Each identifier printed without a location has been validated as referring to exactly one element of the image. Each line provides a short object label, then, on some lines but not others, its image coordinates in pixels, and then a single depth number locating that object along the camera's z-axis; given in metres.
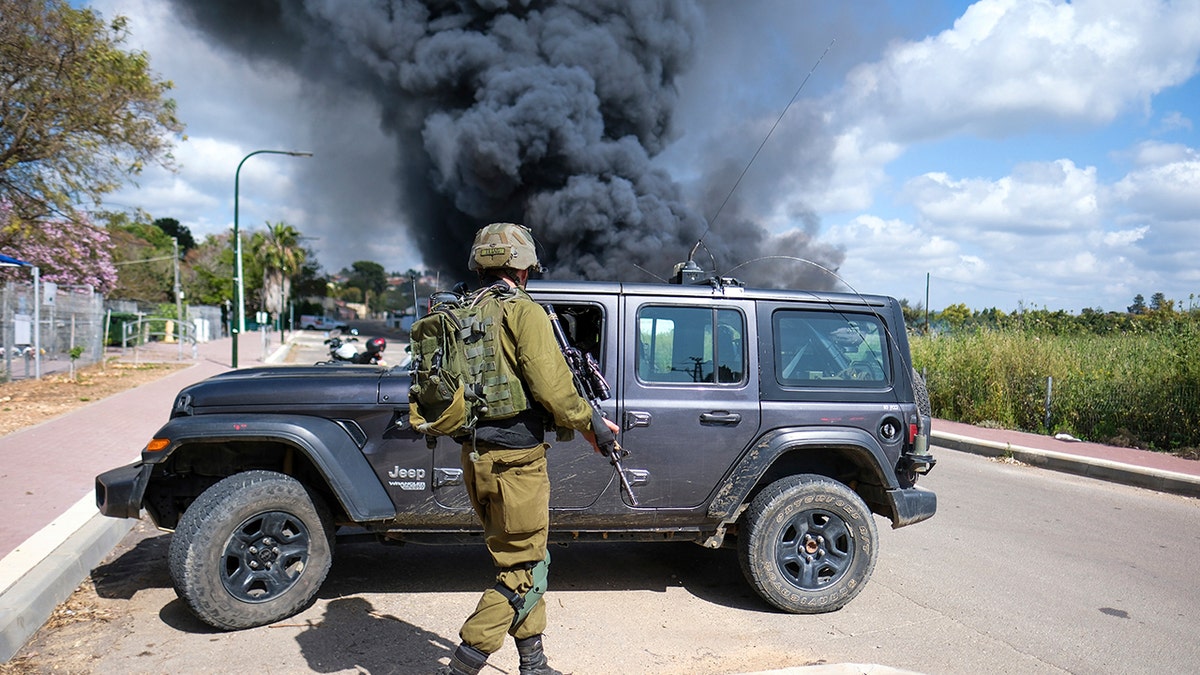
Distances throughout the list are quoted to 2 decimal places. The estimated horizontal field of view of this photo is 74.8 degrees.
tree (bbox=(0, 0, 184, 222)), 12.24
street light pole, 19.94
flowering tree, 14.29
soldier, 2.72
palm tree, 60.47
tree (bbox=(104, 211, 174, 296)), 39.00
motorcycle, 6.75
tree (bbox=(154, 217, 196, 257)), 84.52
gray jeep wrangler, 3.56
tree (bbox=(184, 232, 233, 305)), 57.19
